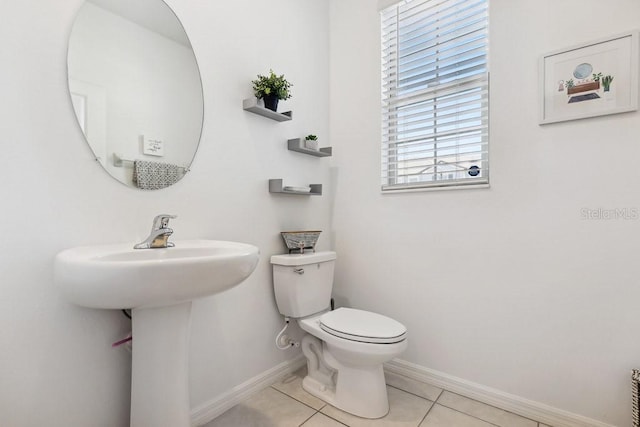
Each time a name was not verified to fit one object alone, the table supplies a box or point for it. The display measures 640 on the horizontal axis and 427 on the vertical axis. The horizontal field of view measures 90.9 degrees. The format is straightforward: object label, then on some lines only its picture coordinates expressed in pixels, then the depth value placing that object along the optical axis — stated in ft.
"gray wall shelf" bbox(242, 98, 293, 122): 5.27
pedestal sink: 2.75
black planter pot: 5.50
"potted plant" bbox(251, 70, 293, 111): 5.42
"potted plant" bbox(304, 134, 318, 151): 6.31
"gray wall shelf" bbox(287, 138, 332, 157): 6.15
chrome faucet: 3.77
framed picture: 4.22
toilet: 4.69
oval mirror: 3.73
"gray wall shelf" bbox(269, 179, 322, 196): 5.72
